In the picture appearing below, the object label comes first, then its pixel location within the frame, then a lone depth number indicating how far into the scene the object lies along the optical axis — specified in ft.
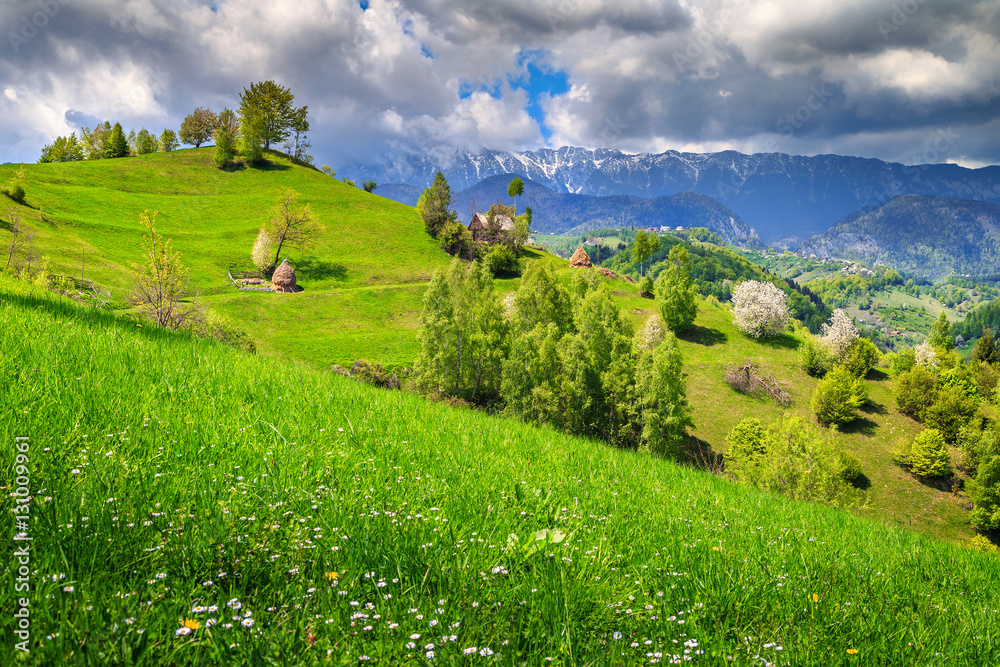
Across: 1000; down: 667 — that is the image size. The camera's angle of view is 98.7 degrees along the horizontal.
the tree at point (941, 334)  237.45
